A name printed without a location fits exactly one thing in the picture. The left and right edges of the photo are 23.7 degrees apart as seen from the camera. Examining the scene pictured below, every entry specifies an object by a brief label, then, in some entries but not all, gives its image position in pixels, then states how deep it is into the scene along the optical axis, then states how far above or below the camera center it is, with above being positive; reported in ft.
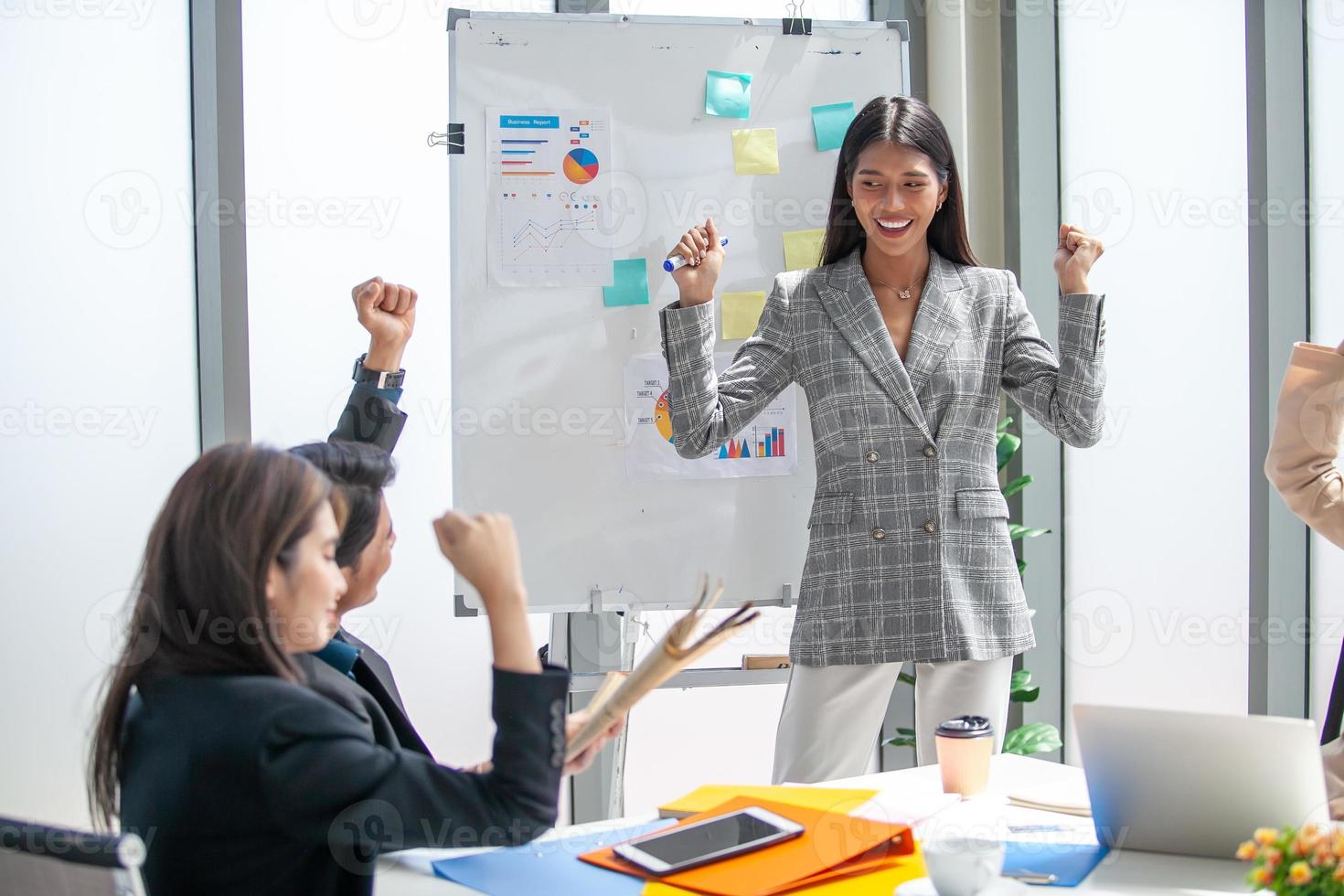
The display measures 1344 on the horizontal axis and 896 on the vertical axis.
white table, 13.40 -1.34
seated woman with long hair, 12.31 -0.83
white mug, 12.14 -1.16
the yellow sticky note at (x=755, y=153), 18.00 +1.42
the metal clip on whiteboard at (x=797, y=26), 17.98 +2.15
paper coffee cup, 15.05 -1.22
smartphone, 13.96 -1.30
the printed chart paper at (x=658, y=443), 17.83 -0.23
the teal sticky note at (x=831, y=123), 18.06 +1.60
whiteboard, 17.69 +0.55
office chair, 9.49 -0.88
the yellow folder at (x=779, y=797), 14.88 -1.33
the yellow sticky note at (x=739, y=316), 17.96 +0.49
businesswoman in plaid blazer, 16.64 -0.13
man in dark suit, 14.69 -0.46
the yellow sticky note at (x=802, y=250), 18.02 +0.87
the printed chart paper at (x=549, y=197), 17.69 +1.14
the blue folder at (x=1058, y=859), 13.64 -1.32
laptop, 13.01 -1.06
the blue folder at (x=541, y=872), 13.48 -1.33
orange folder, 13.27 -1.30
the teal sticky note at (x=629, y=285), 17.81 +0.66
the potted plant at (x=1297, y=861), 10.03 -0.98
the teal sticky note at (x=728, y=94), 17.92 +1.74
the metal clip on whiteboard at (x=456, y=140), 17.64 +1.43
